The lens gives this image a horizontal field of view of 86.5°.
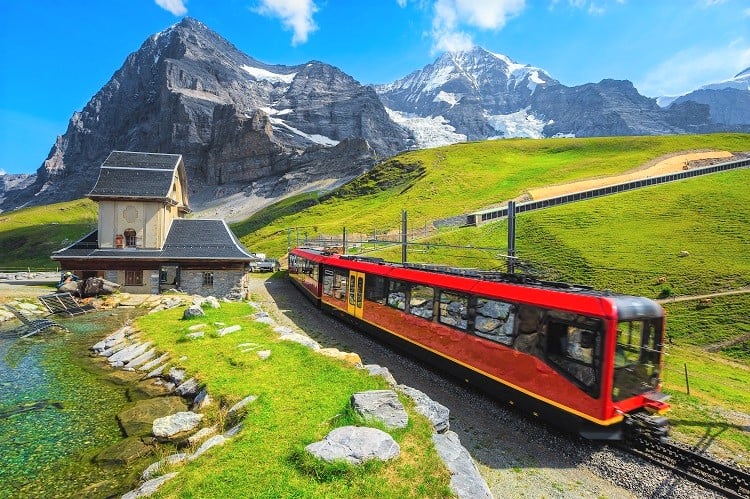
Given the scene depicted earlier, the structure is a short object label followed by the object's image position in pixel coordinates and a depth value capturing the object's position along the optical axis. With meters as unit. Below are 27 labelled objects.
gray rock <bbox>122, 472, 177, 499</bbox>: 6.61
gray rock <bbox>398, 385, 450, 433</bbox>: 8.99
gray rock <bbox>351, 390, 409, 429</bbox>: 8.37
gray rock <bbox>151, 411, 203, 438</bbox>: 9.73
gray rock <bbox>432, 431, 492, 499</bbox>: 6.68
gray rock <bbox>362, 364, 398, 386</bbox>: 11.30
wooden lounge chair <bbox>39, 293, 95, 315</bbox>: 27.30
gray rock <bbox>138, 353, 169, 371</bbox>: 14.85
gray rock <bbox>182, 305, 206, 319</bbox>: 20.38
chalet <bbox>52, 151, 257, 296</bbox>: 32.97
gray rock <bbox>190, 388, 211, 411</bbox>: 10.91
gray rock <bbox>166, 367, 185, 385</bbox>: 13.08
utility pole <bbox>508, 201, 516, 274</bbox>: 16.14
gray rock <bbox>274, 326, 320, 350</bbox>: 15.34
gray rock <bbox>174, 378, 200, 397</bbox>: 12.07
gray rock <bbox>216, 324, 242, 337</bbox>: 17.14
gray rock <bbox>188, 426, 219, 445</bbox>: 8.91
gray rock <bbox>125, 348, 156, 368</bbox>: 15.49
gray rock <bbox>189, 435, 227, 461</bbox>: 7.78
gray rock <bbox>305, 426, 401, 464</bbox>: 7.00
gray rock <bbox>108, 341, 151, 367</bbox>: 16.05
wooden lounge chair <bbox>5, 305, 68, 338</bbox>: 21.48
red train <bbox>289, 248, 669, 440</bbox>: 9.12
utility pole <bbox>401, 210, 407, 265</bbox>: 26.51
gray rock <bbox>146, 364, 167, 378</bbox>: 14.09
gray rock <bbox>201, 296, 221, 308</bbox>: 23.20
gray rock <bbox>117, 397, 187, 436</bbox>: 10.41
